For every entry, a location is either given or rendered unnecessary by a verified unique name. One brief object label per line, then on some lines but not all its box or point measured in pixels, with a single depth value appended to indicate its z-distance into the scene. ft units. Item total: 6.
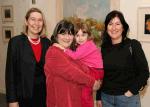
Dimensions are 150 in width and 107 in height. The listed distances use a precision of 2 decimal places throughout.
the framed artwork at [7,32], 17.59
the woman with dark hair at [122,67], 7.84
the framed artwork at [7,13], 17.48
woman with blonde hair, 7.91
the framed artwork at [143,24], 10.66
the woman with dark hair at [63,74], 6.84
